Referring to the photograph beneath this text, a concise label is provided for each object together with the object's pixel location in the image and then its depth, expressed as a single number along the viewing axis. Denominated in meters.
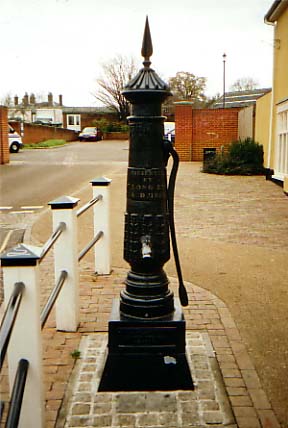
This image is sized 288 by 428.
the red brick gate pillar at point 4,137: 23.83
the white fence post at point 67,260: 4.32
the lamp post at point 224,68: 39.91
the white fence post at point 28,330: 2.71
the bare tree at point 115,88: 53.22
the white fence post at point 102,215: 5.88
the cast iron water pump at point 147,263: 3.44
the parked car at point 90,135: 51.19
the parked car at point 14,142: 32.21
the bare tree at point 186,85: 50.06
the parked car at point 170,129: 35.39
